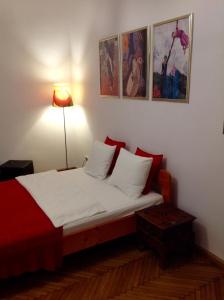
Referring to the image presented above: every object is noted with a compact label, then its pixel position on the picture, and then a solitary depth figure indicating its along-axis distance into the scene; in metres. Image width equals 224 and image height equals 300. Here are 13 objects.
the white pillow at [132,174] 2.47
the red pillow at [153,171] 2.54
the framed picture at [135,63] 2.65
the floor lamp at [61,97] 3.85
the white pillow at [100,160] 2.98
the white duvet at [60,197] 2.17
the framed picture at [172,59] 2.19
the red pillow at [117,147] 3.06
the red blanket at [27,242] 1.88
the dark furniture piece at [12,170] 3.57
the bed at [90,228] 1.96
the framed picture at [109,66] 3.10
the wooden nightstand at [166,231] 2.11
